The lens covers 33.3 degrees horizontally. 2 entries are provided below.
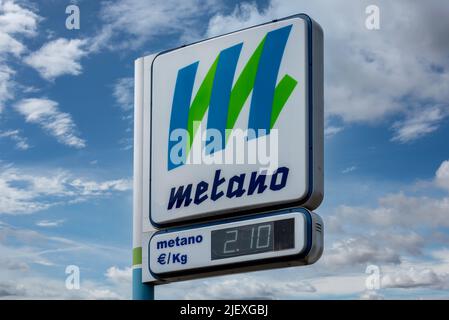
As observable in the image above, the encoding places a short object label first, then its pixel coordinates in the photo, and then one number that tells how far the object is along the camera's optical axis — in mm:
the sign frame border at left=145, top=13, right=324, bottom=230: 9031
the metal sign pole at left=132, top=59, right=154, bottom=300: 10484
